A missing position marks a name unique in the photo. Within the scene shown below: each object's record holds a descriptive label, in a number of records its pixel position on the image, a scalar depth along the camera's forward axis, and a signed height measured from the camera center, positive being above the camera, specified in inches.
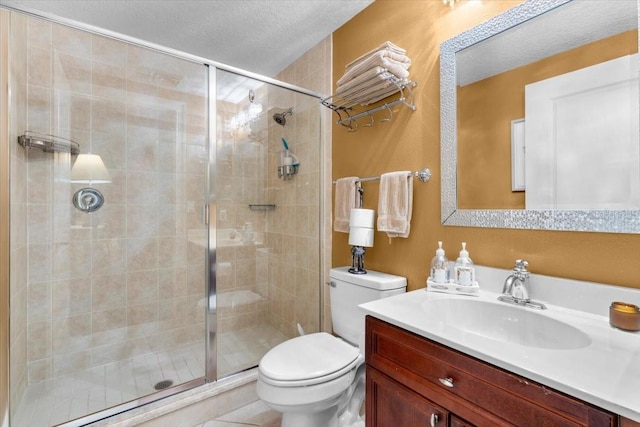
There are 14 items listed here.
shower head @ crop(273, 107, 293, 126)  86.7 +28.2
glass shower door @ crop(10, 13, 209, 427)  67.3 -4.3
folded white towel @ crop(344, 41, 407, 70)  56.2 +31.4
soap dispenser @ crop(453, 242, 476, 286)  45.2 -8.9
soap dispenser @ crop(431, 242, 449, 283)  47.6 -8.9
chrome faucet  39.6 -10.1
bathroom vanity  22.5 -13.8
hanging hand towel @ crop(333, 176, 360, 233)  69.6 +2.7
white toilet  46.4 -25.5
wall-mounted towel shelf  57.5 +25.0
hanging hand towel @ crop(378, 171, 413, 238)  56.6 +1.9
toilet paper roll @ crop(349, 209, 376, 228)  62.1 -1.1
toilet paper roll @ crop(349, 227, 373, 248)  61.7 -5.1
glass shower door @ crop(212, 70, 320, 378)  81.7 -1.8
